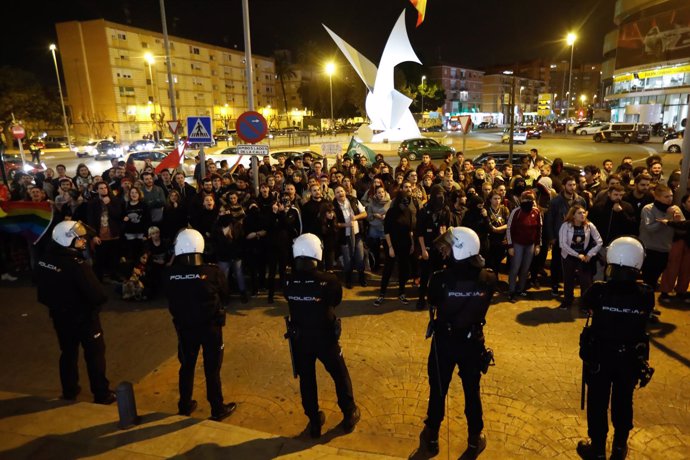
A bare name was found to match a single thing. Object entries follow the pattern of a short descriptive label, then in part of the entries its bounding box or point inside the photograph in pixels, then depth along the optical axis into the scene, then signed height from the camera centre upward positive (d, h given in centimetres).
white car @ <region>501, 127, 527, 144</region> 3675 -63
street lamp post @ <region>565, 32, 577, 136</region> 2925 +583
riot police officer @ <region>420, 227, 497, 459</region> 350 -151
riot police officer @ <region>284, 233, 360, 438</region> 371 -154
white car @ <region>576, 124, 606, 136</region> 4843 -28
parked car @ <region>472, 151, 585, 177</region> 1703 -105
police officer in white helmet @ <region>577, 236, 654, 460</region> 331 -161
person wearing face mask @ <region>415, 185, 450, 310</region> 645 -136
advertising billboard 3950 +809
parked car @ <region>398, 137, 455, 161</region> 2858 -102
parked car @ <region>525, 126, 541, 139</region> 4431 -49
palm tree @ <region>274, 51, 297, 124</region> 7686 +1180
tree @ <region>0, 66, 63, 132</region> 4891 +481
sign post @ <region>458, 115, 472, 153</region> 1390 +25
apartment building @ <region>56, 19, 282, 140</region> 5531 +845
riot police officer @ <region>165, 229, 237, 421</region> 388 -146
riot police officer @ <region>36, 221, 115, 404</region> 415 -144
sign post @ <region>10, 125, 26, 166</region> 1512 +48
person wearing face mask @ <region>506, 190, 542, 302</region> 653 -159
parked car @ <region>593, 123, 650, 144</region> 3656 -53
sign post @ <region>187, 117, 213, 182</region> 923 +19
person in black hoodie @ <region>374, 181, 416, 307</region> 660 -153
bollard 385 -225
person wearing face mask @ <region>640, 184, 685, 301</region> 614 -144
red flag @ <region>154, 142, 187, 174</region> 1016 -48
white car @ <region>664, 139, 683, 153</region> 2869 -129
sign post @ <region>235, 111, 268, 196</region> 831 +20
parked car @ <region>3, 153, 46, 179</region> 1864 -94
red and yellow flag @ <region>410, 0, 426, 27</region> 1191 +327
